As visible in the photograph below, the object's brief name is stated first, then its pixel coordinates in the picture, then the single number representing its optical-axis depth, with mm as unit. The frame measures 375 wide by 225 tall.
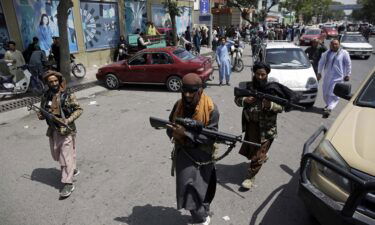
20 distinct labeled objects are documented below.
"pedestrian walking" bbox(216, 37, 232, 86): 10664
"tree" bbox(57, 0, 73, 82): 9875
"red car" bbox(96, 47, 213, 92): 9945
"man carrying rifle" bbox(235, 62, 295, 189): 3747
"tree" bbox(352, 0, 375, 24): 66900
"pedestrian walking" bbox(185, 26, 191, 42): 19516
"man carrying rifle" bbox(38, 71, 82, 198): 3959
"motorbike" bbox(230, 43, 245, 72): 13367
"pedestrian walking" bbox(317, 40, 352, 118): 6984
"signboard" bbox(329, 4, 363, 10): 102750
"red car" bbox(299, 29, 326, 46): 25039
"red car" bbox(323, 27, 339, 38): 33581
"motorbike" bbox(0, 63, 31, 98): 8898
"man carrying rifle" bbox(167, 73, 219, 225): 2840
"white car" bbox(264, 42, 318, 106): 7707
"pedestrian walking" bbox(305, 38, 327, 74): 9133
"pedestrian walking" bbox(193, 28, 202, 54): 18736
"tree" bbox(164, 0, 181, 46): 16478
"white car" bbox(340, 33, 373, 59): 17188
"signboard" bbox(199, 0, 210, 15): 17328
